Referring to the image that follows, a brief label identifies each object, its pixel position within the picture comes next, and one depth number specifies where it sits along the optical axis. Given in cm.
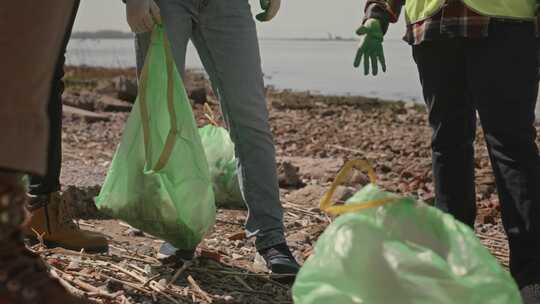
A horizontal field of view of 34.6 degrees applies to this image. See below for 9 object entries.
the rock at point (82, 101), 1056
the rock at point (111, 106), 1071
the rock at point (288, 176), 541
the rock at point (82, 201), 418
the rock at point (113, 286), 278
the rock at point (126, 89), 1163
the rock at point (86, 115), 952
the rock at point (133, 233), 392
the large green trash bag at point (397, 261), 194
